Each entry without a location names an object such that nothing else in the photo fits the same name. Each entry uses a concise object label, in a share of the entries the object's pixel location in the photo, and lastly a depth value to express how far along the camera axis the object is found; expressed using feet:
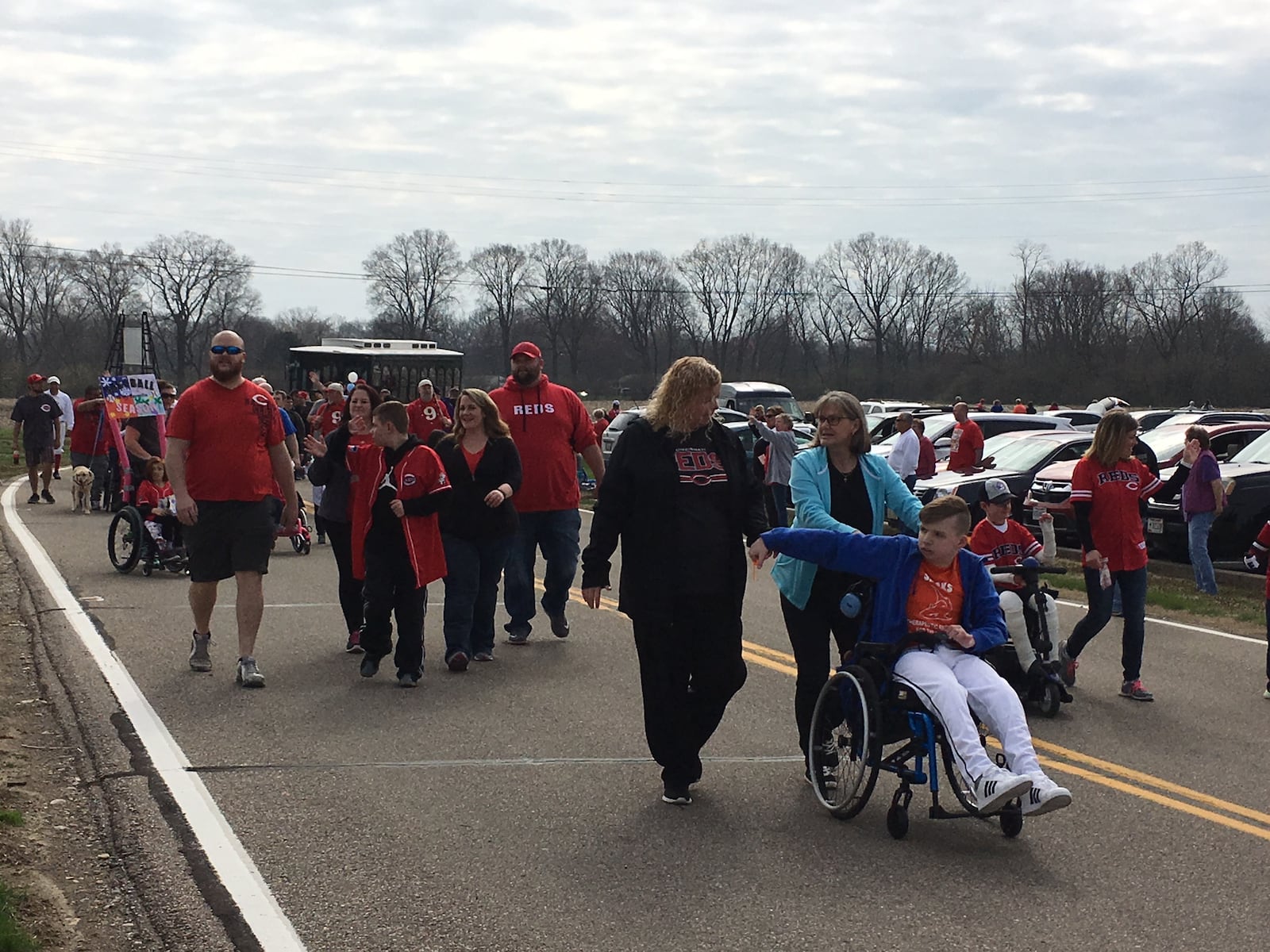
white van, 150.61
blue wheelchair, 18.98
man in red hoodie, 33.81
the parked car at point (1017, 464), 62.44
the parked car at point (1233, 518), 53.98
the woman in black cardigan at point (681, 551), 20.06
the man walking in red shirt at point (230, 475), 28.04
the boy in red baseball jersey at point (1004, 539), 28.60
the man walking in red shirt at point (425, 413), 50.49
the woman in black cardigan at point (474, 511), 31.04
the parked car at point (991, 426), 81.46
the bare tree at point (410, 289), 372.79
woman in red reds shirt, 29.60
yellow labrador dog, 69.05
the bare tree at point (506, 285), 379.55
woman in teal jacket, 21.20
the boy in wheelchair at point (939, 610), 18.67
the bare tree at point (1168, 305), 289.74
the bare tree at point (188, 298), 343.26
